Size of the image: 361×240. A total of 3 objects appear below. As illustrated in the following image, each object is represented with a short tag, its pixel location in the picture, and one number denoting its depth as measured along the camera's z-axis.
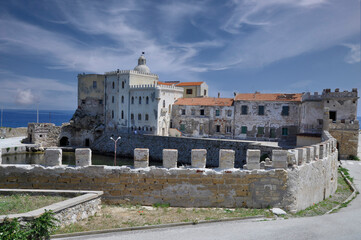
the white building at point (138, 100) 42.50
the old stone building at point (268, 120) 36.59
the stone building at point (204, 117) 40.53
